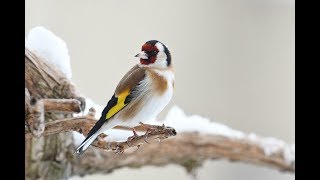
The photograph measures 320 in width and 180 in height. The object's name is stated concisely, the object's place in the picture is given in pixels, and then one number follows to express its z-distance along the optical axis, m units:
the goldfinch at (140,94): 4.61
